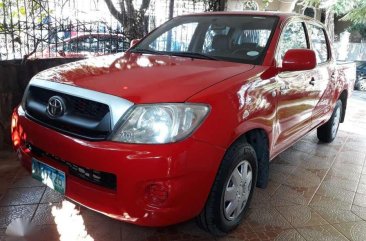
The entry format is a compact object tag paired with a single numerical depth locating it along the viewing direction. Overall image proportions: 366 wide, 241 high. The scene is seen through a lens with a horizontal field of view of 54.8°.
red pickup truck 1.93
